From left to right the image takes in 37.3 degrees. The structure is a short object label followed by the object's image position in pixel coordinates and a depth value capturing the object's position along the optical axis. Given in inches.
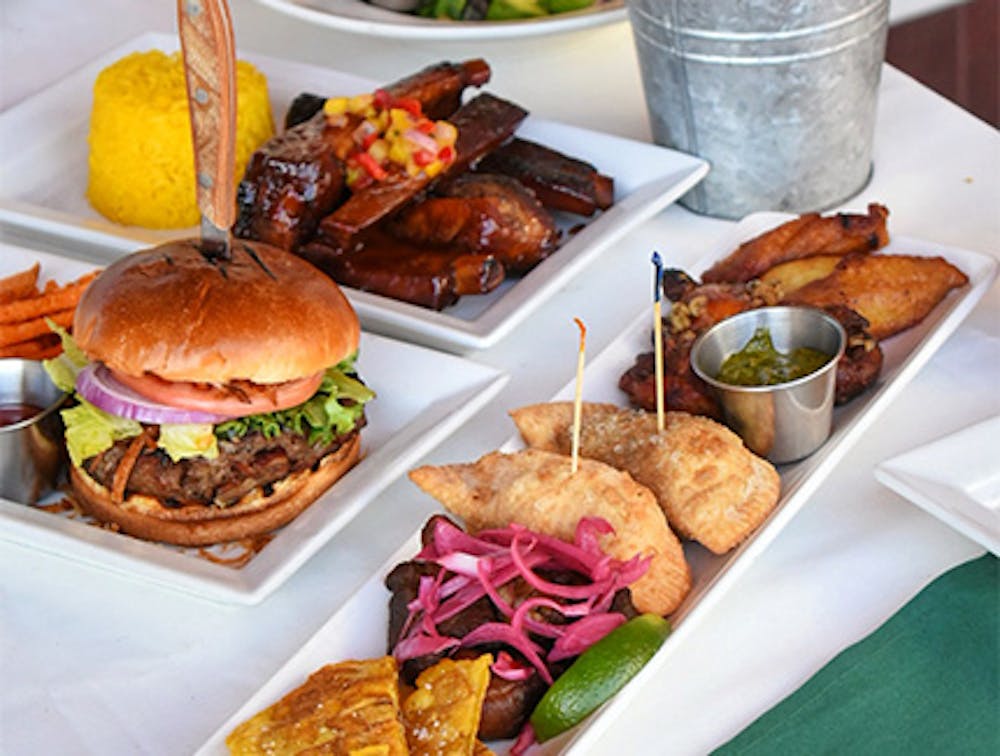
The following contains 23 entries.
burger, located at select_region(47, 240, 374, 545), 85.4
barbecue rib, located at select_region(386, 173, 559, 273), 111.6
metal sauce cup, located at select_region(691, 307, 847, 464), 86.4
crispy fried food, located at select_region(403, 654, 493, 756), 64.9
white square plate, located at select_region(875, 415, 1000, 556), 78.2
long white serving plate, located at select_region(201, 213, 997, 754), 69.6
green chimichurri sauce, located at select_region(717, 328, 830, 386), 90.1
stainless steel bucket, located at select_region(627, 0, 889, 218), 108.3
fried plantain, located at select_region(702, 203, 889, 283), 104.0
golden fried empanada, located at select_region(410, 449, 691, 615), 75.6
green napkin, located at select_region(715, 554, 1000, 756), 69.3
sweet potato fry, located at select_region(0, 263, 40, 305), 105.8
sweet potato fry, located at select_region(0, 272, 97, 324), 101.8
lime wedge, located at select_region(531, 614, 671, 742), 67.2
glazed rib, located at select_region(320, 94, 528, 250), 111.0
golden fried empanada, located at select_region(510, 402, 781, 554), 79.8
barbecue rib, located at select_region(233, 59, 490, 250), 112.1
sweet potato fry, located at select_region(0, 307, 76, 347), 101.5
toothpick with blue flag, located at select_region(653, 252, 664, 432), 82.9
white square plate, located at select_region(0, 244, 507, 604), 79.8
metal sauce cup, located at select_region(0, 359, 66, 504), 90.4
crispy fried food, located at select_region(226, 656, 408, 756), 63.9
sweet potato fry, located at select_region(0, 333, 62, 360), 101.7
